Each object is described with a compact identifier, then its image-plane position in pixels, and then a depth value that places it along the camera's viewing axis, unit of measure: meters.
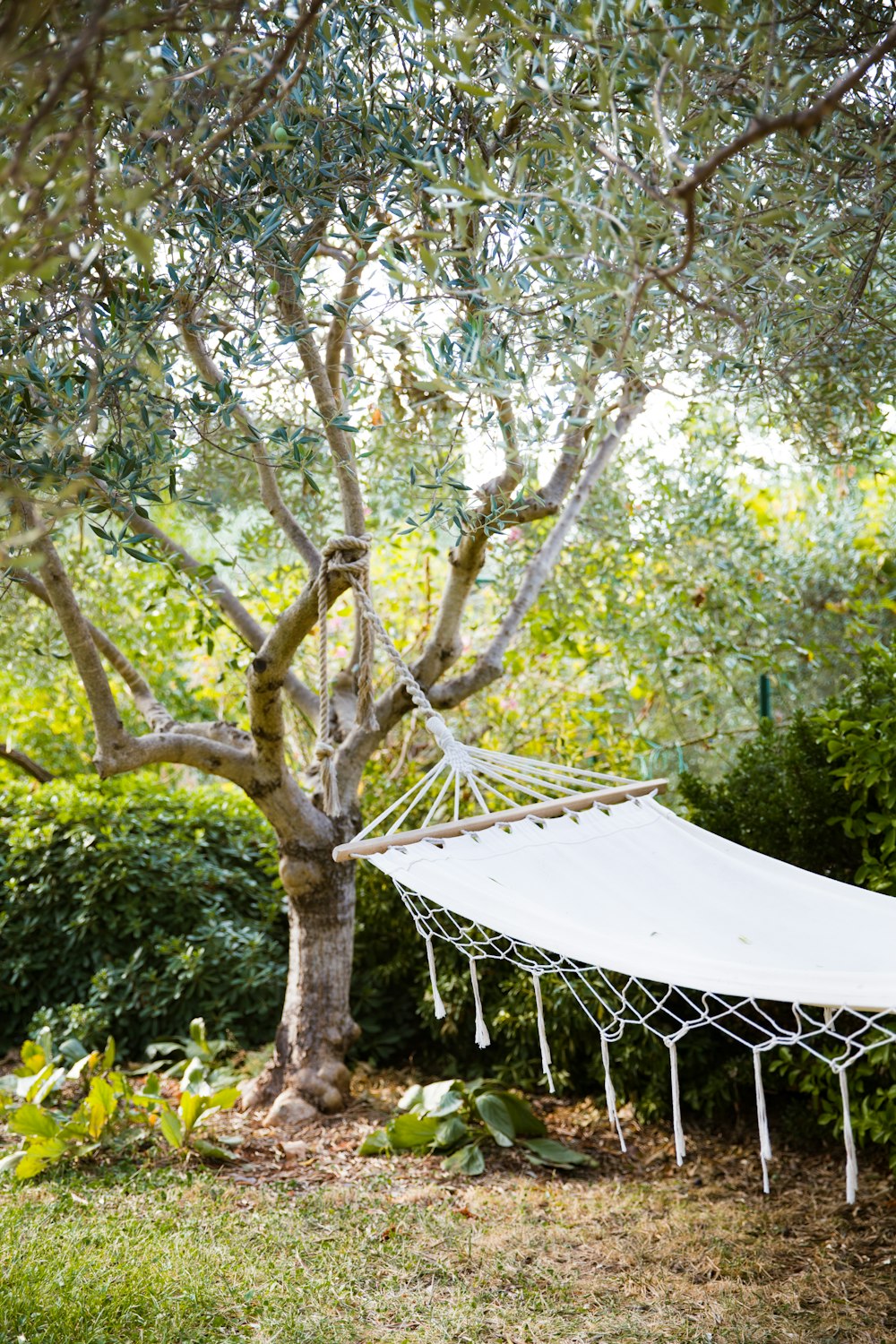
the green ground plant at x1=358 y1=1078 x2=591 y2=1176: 3.06
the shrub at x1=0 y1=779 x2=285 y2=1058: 4.03
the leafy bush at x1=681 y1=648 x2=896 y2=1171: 2.68
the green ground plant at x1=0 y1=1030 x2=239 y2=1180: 2.94
